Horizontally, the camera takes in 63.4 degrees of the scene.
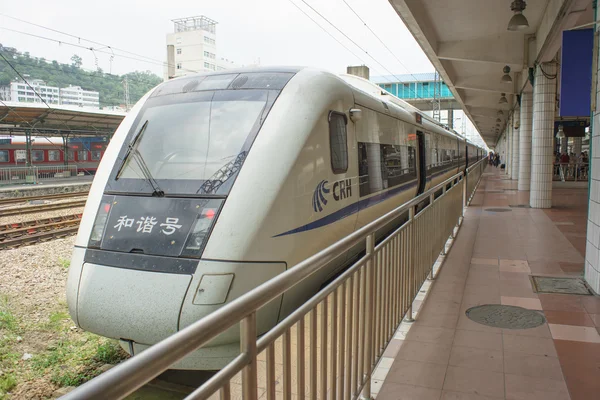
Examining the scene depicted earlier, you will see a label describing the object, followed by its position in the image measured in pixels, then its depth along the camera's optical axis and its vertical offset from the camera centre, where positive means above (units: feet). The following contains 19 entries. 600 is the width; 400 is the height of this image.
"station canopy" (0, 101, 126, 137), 67.46 +6.71
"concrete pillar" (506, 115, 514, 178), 93.58 -0.52
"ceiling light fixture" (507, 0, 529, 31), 26.86 +7.52
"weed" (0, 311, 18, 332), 19.83 -6.71
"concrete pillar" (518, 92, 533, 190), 58.54 +1.74
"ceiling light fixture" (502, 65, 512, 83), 48.16 +7.69
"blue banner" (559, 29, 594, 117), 23.09 +3.86
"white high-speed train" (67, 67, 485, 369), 12.57 -1.31
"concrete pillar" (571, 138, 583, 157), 98.63 +1.79
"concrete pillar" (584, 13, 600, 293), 16.92 -1.99
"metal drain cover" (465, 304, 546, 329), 14.26 -4.97
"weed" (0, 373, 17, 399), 14.92 -6.95
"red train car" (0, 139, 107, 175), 108.68 +1.43
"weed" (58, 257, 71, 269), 29.71 -6.38
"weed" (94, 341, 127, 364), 17.20 -6.98
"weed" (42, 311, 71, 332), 20.36 -6.94
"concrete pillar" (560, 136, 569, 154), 113.92 +2.15
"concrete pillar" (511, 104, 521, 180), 73.72 +1.86
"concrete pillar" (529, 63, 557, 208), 42.37 +1.35
